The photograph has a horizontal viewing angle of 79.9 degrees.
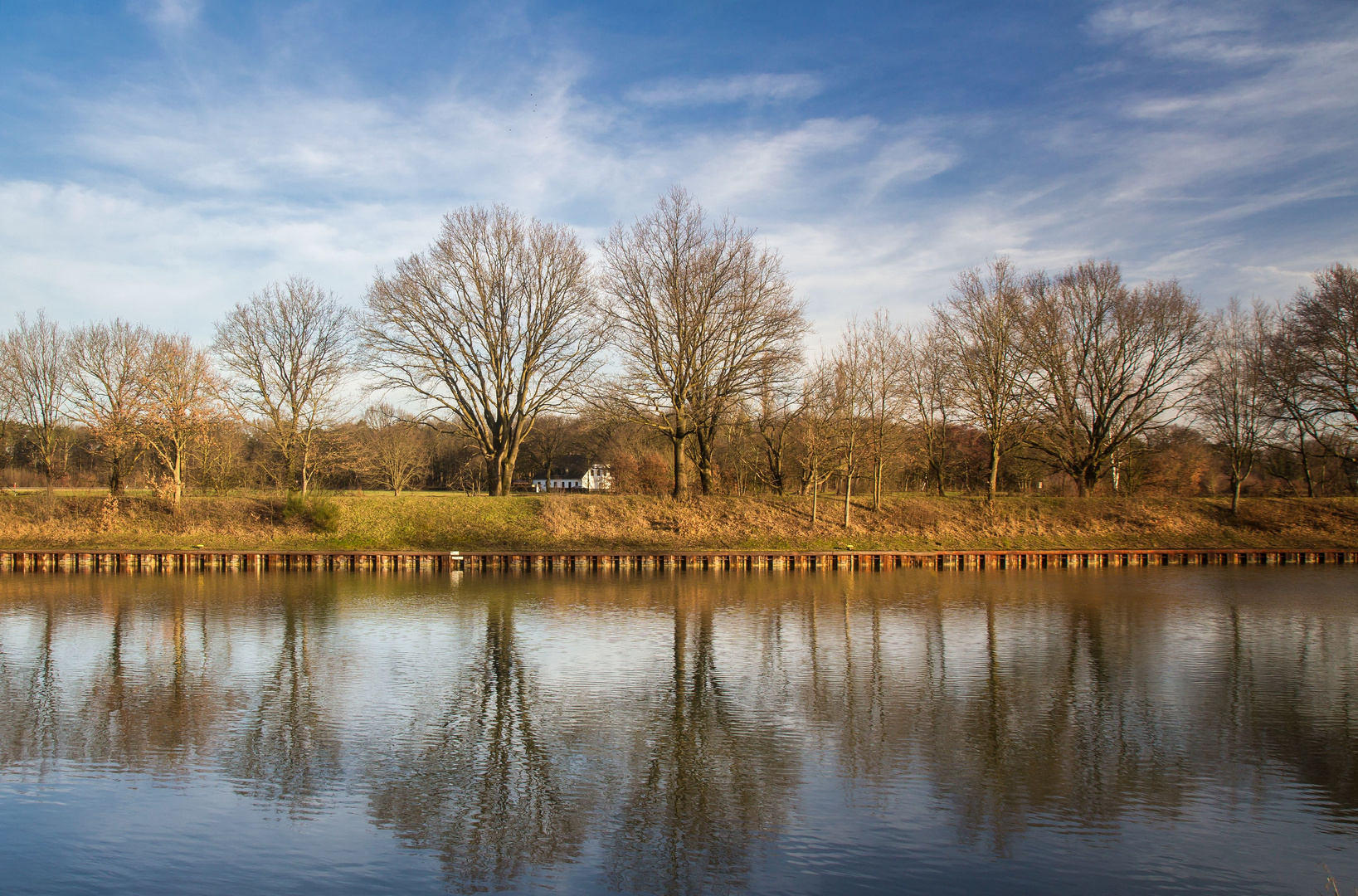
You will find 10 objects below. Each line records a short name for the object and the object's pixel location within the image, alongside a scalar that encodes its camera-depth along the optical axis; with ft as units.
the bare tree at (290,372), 134.31
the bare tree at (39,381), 139.33
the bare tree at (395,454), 189.29
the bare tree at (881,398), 118.42
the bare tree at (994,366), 124.36
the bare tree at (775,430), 123.44
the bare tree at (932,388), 131.54
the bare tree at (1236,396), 128.57
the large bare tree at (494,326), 122.31
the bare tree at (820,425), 116.16
